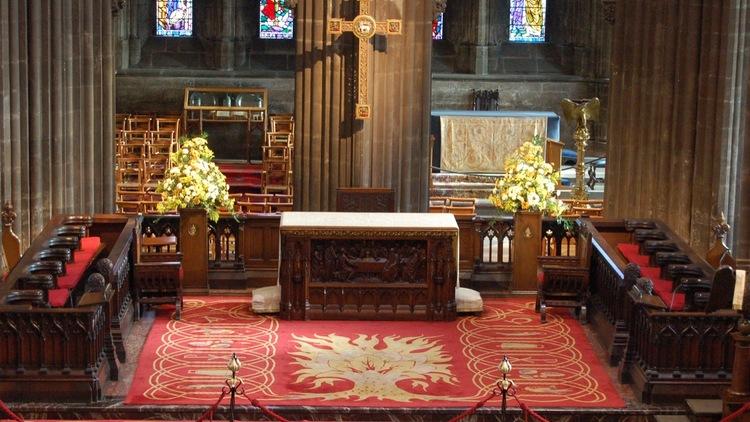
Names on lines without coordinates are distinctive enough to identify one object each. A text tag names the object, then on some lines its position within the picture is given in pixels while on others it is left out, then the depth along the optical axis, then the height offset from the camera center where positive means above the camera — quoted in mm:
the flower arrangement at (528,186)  18016 -1046
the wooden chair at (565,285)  16609 -1973
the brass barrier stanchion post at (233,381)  11109 -2071
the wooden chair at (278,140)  28875 -956
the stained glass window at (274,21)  34156 +1373
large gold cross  18016 +651
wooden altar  16453 -1861
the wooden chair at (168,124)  30681 -777
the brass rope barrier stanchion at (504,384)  11297 -2105
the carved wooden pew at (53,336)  13492 -2123
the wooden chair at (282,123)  30995 -697
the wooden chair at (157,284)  16406 -2022
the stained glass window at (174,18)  34219 +1404
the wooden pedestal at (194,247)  17891 -1782
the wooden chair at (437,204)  22344 -1650
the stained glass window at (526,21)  34719 +1518
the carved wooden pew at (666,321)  13820 -1990
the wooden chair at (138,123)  30969 -748
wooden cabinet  31953 -636
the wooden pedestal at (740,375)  12781 -2188
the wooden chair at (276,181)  26672 -1606
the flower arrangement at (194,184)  17812 -1091
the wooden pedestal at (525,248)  18062 -1731
